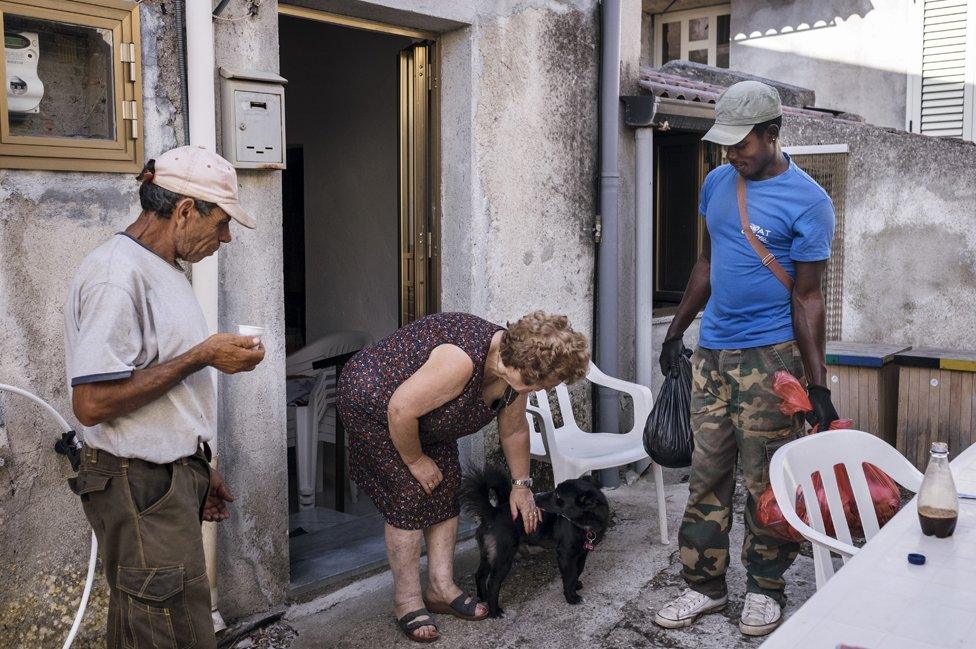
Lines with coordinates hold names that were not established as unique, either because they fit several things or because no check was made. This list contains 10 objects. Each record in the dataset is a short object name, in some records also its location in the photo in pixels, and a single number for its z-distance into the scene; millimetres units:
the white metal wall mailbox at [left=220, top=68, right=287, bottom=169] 3486
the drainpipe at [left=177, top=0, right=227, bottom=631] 3312
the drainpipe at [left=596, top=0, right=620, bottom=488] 5203
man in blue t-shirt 3367
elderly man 2215
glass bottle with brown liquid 2312
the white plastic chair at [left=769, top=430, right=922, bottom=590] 2506
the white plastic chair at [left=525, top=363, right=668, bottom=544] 4383
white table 1807
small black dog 3766
